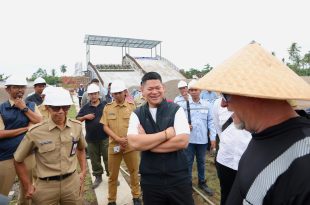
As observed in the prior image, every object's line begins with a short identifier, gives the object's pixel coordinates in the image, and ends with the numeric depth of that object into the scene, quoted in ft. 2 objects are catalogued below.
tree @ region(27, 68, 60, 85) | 181.44
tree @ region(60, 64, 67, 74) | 318.65
